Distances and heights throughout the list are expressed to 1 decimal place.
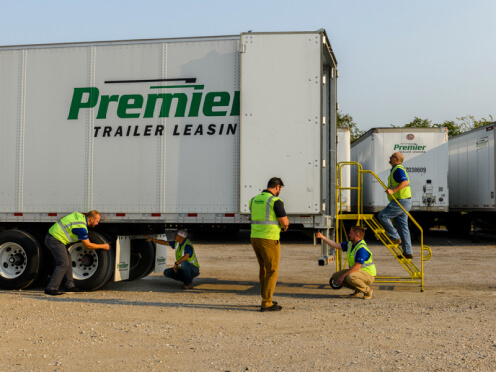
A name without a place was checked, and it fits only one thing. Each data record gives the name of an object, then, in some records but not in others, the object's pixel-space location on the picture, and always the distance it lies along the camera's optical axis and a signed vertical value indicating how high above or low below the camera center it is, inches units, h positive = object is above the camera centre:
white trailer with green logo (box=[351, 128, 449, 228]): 703.1 +53.1
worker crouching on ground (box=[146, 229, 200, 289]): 387.2 -38.2
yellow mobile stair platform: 379.6 -23.5
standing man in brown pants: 303.7 -13.5
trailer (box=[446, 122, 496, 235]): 723.4 +40.7
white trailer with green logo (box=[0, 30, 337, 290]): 354.6 +44.4
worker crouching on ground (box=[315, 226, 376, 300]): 345.4 -37.0
